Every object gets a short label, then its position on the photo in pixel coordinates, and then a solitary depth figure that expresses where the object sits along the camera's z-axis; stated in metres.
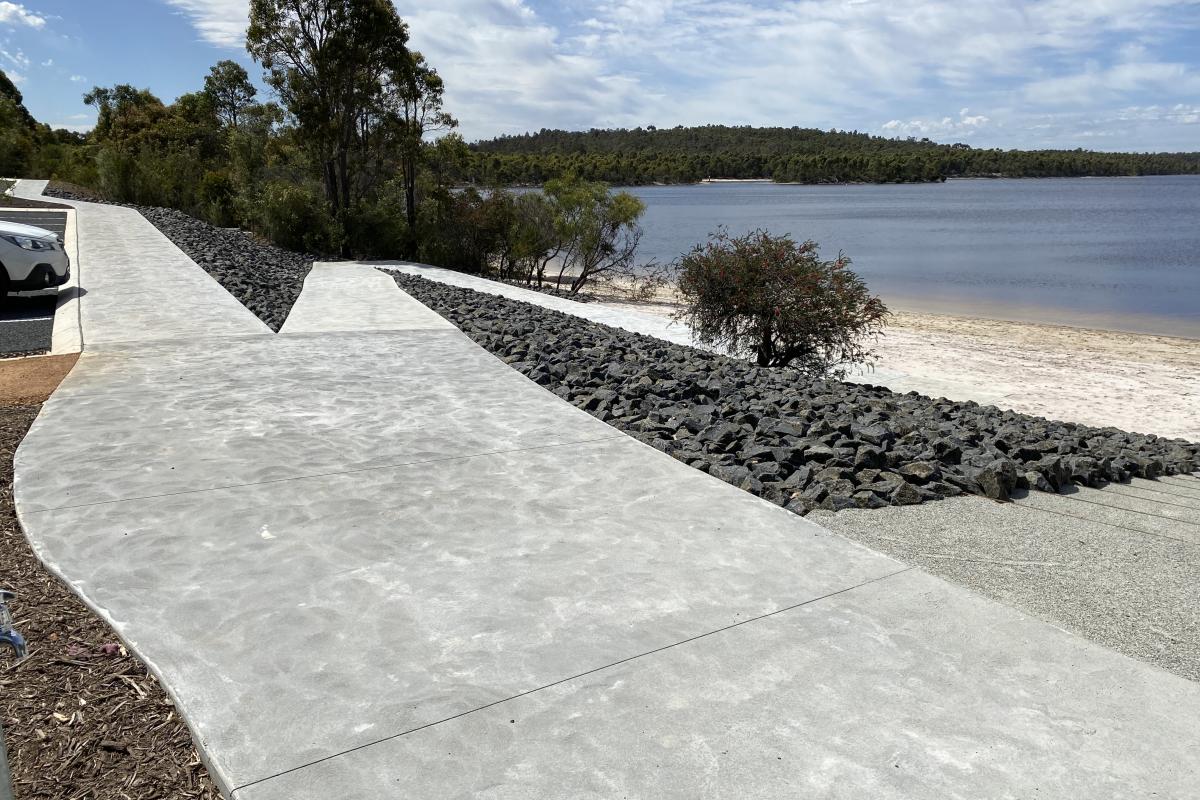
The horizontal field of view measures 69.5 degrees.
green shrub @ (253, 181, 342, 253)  23.58
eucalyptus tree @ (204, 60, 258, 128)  53.38
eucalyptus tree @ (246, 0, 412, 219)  22.86
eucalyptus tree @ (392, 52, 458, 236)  25.31
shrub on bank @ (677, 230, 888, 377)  12.56
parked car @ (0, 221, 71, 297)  11.65
